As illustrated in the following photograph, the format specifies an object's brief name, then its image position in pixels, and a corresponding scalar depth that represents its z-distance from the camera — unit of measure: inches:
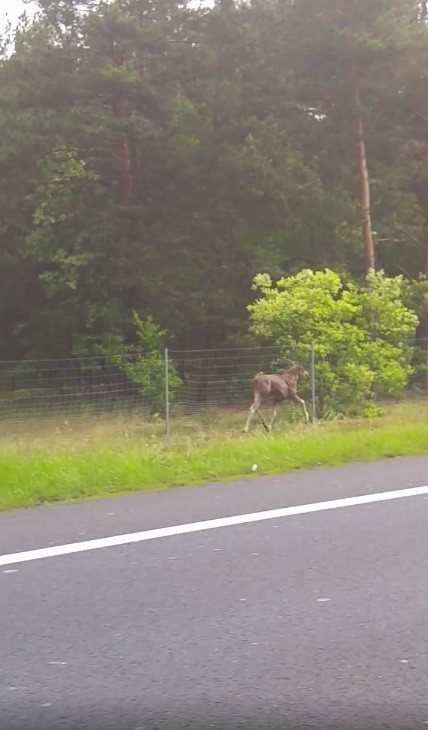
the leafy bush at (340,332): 784.3
